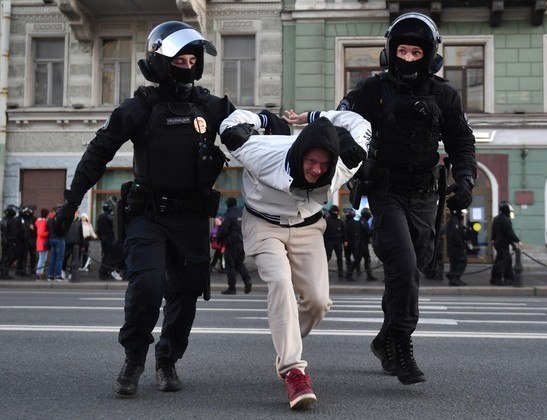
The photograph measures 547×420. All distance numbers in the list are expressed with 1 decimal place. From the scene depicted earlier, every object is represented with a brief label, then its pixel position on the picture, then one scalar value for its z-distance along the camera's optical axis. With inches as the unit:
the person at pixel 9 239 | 685.9
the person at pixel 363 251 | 677.3
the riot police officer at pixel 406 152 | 184.4
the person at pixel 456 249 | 638.5
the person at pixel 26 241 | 697.0
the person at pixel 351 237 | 689.8
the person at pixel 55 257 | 666.2
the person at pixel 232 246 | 552.5
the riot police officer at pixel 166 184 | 174.7
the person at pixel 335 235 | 663.2
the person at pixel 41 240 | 681.6
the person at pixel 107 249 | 671.1
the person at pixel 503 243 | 634.2
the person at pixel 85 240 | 722.8
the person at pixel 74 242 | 658.8
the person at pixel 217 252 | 667.0
